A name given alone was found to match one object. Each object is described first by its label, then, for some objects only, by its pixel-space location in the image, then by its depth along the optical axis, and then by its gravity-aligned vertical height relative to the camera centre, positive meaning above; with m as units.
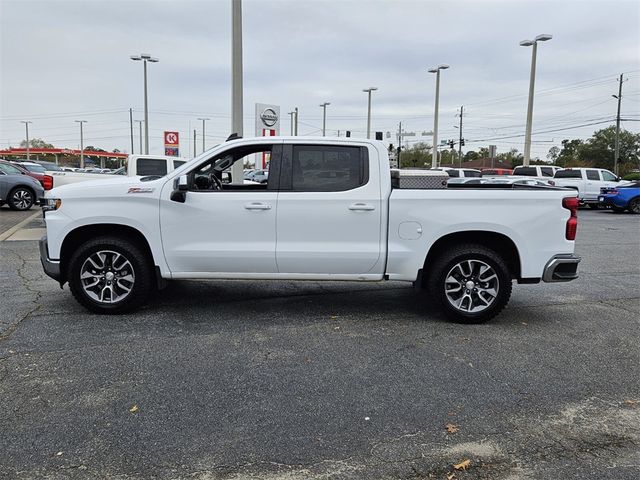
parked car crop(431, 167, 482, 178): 28.68 +0.15
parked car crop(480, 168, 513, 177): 39.43 +0.32
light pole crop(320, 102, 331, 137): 45.81 +5.11
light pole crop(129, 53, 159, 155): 31.06 +4.65
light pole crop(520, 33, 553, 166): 26.98 +5.38
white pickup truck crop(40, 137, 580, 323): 5.68 -0.59
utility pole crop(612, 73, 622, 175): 55.52 +8.14
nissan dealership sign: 17.91 +1.74
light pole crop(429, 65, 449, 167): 34.19 +4.26
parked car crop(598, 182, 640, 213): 22.02 -0.76
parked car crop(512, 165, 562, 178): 26.67 +0.29
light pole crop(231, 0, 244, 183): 13.80 +2.63
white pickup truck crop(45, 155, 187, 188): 14.11 +0.03
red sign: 27.75 +1.53
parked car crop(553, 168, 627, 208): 23.98 -0.11
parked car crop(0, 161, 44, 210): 17.17 -0.76
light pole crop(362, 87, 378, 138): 41.41 +4.12
